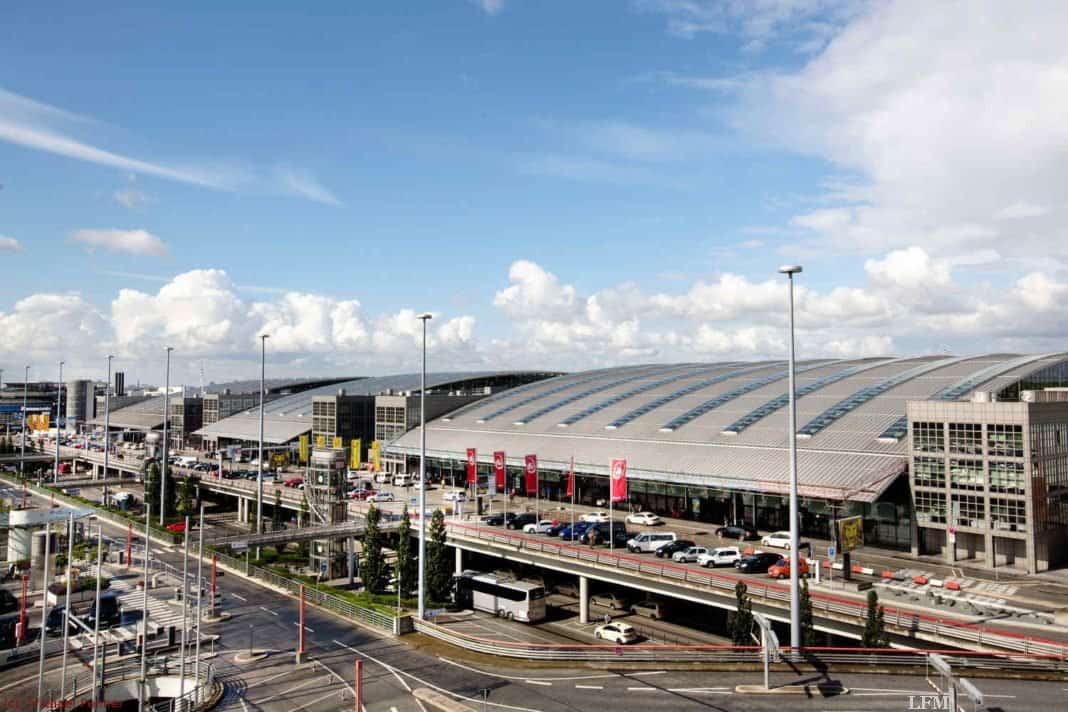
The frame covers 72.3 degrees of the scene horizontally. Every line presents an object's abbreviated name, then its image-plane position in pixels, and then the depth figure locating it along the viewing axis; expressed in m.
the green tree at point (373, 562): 54.81
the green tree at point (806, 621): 34.81
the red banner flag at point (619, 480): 56.54
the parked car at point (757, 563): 49.44
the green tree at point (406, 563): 52.25
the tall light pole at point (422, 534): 42.03
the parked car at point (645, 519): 69.62
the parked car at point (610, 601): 55.53
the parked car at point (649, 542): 56.53
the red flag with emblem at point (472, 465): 69.62
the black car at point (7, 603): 50.22
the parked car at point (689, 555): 53.25
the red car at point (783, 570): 47.55
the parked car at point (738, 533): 61.16
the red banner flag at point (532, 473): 63.25
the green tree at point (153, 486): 88.12
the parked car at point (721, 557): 51.28
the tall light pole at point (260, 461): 70.01
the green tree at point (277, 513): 83.21
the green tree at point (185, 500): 84.54
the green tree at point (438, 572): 51.38
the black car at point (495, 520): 69.25
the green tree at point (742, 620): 37.72
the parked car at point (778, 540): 57.22
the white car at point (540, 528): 64.56
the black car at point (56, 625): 45.41
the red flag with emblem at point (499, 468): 67.46
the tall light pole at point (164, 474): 74.25
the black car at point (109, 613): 47.00
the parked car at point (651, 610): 52.70
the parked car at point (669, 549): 55.22
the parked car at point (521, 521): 68.12
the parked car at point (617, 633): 45.94
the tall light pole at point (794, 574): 31.20
